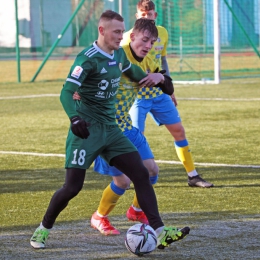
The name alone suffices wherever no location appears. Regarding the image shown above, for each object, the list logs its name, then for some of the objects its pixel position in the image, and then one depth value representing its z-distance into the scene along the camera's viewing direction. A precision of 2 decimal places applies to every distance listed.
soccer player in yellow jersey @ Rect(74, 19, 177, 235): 12.19
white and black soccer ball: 10.52
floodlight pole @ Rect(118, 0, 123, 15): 51.14
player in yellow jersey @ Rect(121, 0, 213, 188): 15.40
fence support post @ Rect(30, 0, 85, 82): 47.34
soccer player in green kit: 11.02
